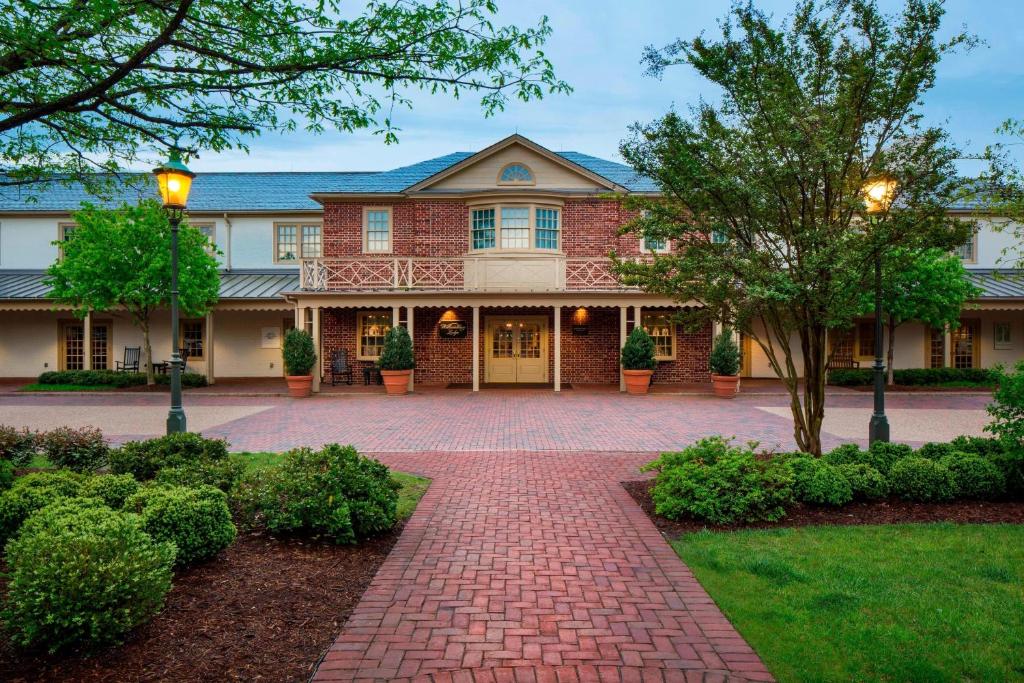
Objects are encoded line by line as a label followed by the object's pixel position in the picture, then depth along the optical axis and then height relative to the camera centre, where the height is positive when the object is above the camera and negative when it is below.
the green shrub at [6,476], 5.84 -1.35
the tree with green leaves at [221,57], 5.14 +2.58
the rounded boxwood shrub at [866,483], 6.23 -1.52
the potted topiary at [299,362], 17.00 -0.72
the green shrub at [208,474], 5.68 -1.35
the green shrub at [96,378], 19.02 -1.30
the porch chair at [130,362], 20.91 -0.86
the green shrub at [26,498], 4.78 -1.31
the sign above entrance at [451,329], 20.02 +0.26
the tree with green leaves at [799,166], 6.52 +1.91
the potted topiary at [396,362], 17.33 -0.73
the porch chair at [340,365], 19.52 -0.91
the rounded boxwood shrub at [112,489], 5.14 -1.31
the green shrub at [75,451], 7.19 -1.37
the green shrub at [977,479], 6.34 -1.50
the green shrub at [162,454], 6.58 -1.32
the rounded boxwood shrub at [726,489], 5.80 -1.52
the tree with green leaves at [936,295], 16.84 +1.19
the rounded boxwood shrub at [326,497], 5.16 -1.43
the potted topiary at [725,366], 16.58 -0.82
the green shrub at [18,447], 7.39 -1.36
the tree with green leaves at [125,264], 17.03 +2.10
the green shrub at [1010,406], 6.27 -0.75
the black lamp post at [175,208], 8.45 +1.88
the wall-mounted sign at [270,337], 22.14 +0.00
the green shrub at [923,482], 6.27 -1.52
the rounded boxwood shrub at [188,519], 4.44 -1.38
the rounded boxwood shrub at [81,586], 3.16 -1.35
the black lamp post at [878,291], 6.83 +0.53
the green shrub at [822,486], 6.07 -1.52
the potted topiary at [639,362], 17.20 -0.73
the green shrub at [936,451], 6.89 -1.32
